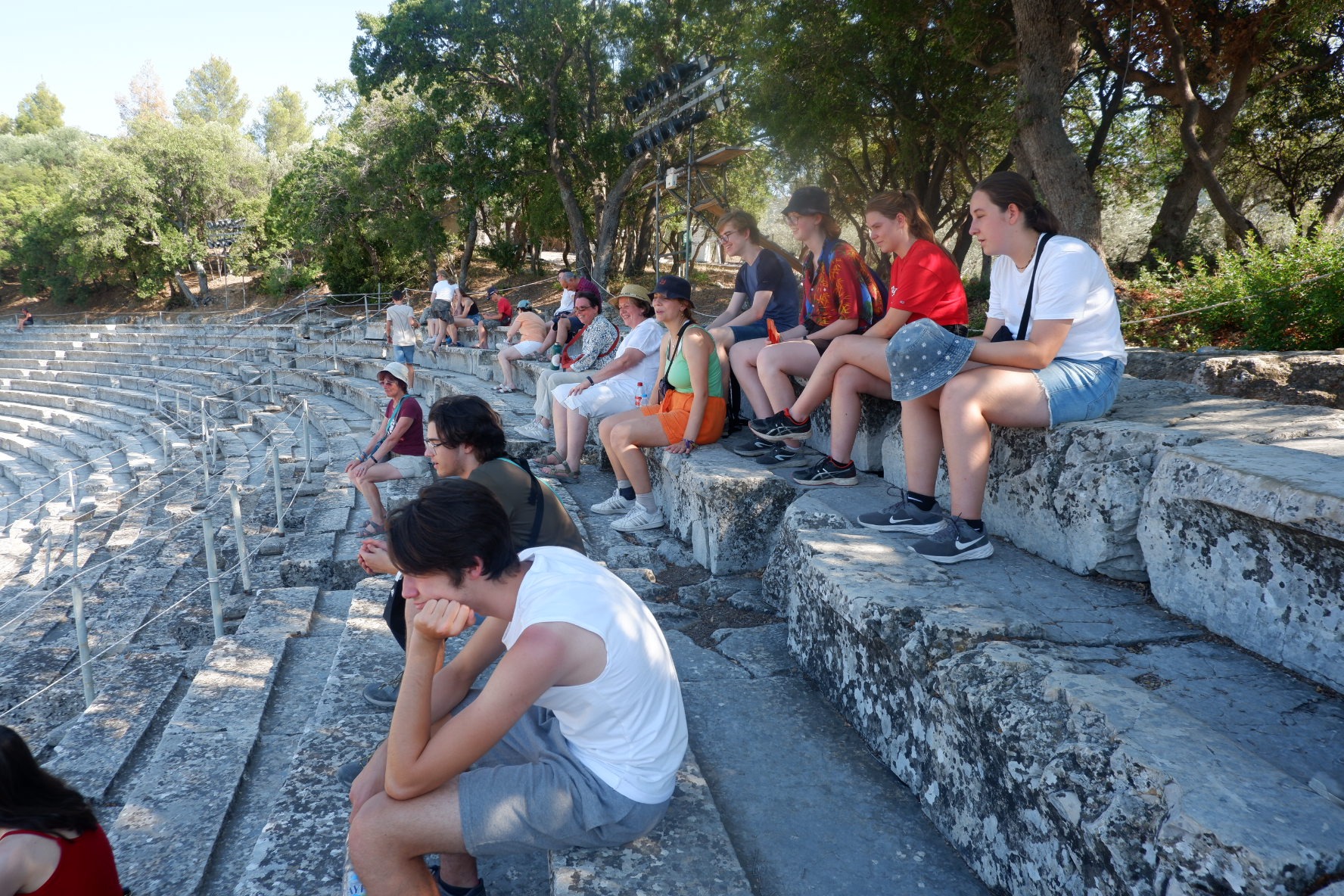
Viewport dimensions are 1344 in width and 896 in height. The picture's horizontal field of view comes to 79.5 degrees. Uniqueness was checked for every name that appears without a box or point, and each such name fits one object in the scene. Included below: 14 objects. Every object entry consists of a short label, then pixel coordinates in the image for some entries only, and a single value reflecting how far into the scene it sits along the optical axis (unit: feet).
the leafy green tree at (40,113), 175.32
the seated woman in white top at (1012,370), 9.22
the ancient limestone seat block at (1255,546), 6.26
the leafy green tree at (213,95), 211.82
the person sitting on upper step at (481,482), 9.27
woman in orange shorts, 14.97
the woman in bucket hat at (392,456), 18.58
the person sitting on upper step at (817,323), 14.55
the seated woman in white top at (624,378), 18.45
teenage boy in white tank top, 5.85
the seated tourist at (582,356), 21.81
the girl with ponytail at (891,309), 12.03
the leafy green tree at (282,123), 216.74
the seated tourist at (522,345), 32.17
